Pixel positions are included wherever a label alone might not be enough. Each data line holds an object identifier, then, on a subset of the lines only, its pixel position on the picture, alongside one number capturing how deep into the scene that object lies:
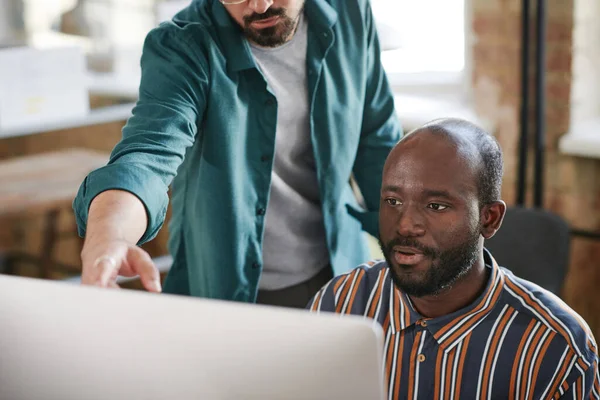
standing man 1.51
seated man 1.28
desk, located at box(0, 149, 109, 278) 3.13
